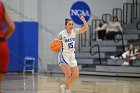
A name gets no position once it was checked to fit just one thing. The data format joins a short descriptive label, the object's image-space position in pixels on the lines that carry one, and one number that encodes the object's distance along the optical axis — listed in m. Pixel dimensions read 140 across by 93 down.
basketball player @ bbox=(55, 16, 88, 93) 13.52
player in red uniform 6.24
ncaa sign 30.51
